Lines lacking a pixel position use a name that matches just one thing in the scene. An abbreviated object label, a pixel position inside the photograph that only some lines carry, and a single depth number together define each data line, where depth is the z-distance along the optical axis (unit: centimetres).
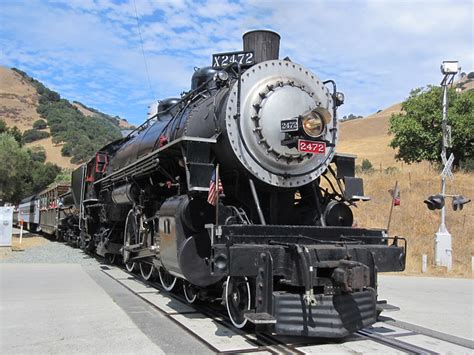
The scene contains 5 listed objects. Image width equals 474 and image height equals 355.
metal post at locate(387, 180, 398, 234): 640
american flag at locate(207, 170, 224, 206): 565
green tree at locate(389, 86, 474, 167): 2966
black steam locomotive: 504
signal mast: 1473
